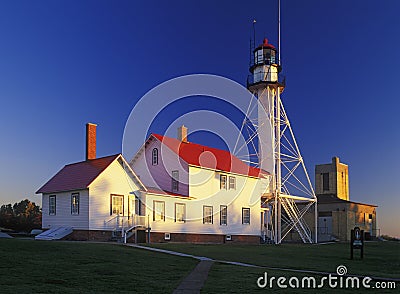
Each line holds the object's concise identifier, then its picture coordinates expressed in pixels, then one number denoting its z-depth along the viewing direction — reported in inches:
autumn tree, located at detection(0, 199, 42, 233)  1675.7
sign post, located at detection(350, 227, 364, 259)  1015.0
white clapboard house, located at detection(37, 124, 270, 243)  1279.5
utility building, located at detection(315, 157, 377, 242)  2298.2
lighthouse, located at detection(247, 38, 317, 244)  1772.9
